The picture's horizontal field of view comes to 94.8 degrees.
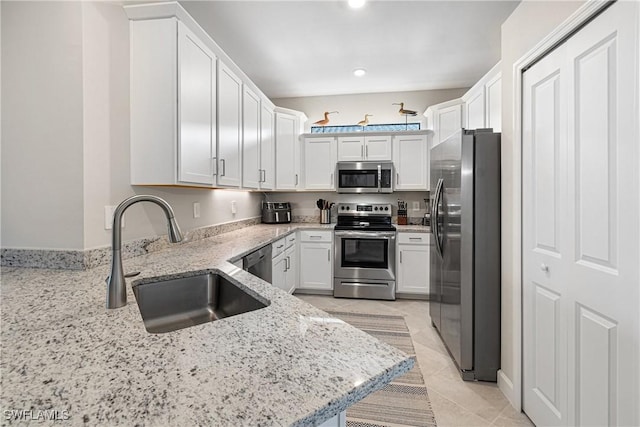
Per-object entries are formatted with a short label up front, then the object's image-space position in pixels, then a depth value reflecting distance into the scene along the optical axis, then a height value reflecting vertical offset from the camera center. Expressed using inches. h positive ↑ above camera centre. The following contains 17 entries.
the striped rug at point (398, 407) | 65.0 -46.4
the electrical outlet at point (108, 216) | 66.4 -0.9
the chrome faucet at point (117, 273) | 38.8 -8.1
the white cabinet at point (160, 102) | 70.5 +26.8
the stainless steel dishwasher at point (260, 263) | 85.5 -16.2
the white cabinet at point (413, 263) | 137.2 -24.4
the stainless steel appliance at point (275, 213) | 159.9 -0.8
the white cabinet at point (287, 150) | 153.1 +32.7
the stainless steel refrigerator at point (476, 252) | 76.6 -11.1
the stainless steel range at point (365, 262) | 139.9 -24.6
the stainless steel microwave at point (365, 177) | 151.9 +18.0
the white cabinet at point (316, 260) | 145.7 -24.2
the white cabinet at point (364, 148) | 154.8 +33.6
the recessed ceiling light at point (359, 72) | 134.8 +65.2
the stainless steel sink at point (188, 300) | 51.6 -16.6
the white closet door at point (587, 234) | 41.4 -4.0
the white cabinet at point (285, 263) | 114.9 -22.4
